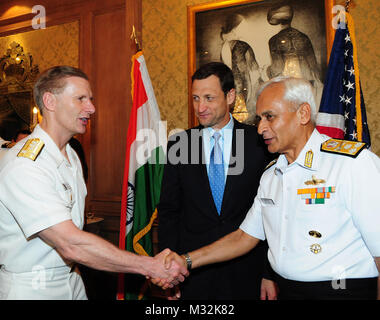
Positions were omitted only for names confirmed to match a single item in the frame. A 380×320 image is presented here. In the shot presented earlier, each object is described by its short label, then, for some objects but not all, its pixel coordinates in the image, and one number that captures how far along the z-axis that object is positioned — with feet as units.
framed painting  10.57
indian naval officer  4.72
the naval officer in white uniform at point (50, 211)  4.82
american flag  8.30
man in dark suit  6.99
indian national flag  10.49
